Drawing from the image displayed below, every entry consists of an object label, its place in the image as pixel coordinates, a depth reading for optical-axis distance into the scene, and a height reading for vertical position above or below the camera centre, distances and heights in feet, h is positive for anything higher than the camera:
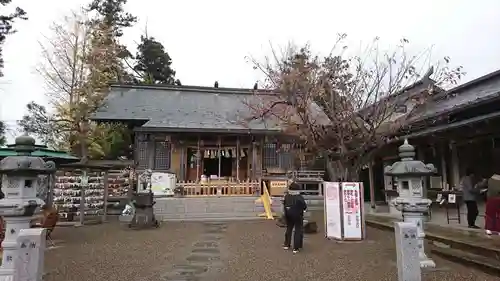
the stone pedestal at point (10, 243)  18.79 -2.97
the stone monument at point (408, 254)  17.87 -3.50
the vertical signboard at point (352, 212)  32.53 -2.45
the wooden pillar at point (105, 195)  48.75 -1.25
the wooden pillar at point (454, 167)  39.09 +1.94
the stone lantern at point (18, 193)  19.09 -0.38
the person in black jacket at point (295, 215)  28.58 -2.41
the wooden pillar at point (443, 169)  41.11 +1.76
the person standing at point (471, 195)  32.38 -0.95
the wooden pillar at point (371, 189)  52.80 -0.60
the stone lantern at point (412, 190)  22.39 -0.34
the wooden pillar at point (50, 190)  41.81 -0.48
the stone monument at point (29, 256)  16.15 -3.21
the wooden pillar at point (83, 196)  45.75 -1.30
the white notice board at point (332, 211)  32.91 -2.40
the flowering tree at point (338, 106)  38.17 +9.05
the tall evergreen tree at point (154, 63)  131.75 +45.38
